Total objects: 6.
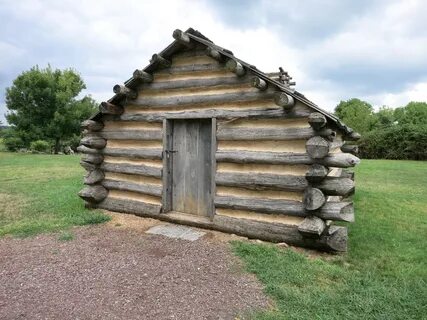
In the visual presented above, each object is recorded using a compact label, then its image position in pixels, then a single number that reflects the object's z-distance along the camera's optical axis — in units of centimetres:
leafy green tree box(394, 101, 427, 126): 5453
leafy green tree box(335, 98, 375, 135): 4906
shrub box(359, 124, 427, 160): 2691
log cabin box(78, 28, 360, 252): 618
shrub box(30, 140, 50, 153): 3281
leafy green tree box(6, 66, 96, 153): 3306
